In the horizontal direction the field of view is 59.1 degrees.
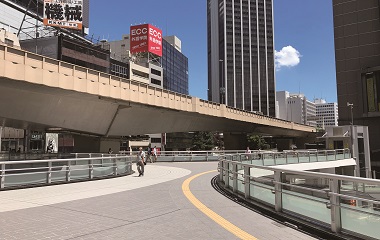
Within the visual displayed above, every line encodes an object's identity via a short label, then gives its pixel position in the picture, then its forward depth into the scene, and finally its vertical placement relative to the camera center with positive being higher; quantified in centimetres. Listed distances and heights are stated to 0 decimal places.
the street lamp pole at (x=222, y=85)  8802 +2079
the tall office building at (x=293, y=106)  16725 +1839
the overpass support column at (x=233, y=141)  6247 +31
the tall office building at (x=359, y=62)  5834 +1522
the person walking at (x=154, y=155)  3366 -114
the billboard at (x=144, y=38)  9188 +2979
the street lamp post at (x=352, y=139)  4470 +27
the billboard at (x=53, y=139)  7162 +133
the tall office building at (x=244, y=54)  16275 +4446
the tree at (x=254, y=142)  9188 +10
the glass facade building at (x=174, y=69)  13988 +3419
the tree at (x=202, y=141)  8306 +50
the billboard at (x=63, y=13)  5950 +2362
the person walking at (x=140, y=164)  1776 -106
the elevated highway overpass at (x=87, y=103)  2428 +417
